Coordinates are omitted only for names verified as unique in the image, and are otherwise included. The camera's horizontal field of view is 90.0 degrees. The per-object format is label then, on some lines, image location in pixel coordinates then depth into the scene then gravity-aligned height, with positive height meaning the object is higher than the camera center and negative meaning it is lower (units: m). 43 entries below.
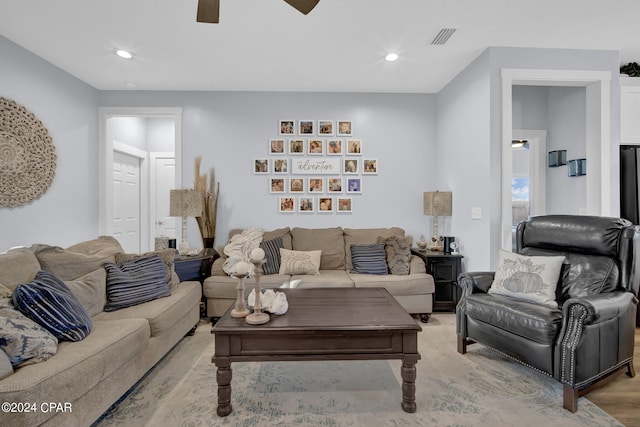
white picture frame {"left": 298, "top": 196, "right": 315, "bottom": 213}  4.29 +0.11
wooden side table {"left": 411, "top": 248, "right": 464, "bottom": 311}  3.60 -0.75
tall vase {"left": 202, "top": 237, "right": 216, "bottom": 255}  4.10 -0.40
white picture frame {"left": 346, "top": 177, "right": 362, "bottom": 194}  4.31 +0.35
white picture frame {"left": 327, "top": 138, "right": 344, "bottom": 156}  4.29 +0.86
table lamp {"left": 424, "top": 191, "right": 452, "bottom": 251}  3.86 +0.06
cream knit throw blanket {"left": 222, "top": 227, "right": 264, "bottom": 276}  3.54 -0.41
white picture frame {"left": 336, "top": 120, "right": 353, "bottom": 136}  4.29 +1.11
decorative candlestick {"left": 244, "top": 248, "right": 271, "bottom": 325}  1.95 -0.58
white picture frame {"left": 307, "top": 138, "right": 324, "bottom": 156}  4.27 +0.85
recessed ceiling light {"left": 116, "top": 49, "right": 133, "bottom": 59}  3.12 +1.56
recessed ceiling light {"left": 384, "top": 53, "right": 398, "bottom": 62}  3.21 +1.57
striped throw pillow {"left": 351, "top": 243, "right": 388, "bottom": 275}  3.55 -0.54
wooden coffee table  1.87 -0.79
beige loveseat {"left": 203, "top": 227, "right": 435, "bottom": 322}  3.32 -0.74
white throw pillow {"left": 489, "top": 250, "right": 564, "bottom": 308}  2.33 -0.51
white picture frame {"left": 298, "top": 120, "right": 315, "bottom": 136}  4.27 +1.12
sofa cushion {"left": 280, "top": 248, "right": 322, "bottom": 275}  3.56 -0.57
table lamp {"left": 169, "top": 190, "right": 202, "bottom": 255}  3.81 +0.09
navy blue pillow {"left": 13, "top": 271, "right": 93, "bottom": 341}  1.70 -0.54
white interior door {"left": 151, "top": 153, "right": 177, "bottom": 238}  5.35 +0.36
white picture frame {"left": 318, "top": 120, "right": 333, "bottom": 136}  4.29 +1.11
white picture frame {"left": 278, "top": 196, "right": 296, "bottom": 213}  4.28 +0.09
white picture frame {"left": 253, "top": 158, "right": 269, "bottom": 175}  4.26 +0.60
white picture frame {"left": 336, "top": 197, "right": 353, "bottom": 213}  4.31 +0.11
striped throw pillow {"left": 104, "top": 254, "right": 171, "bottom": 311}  2.44 -0.57
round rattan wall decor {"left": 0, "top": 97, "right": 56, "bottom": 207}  2.84 +0.53
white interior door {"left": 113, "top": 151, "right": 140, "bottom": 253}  4.68 +0.17
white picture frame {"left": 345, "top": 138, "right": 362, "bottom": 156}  4.30 +0.86
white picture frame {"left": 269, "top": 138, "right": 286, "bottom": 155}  4.26 +0.87
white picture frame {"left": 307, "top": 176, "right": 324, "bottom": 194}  4.29 +0.36
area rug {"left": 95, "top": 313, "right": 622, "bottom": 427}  1.83 -1.19
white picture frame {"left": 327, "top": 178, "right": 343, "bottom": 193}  4.29 +0.35
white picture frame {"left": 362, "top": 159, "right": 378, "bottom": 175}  4.31 +0.60
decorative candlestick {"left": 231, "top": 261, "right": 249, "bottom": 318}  1.94 -0.55
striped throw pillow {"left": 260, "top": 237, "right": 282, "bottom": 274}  3.61 -0.50
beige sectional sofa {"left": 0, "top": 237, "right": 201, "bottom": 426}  1.36 -0.74
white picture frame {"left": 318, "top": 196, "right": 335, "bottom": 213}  4.29 +0.09
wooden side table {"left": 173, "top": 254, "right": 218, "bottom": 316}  3.35 -0.61
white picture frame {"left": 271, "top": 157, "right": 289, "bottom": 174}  4.25 +0.61
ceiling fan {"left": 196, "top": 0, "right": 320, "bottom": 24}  1.74 +1.14
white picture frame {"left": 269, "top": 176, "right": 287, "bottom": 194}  4.27 +0.35
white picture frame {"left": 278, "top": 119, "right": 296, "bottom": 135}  4.26 +1.12
